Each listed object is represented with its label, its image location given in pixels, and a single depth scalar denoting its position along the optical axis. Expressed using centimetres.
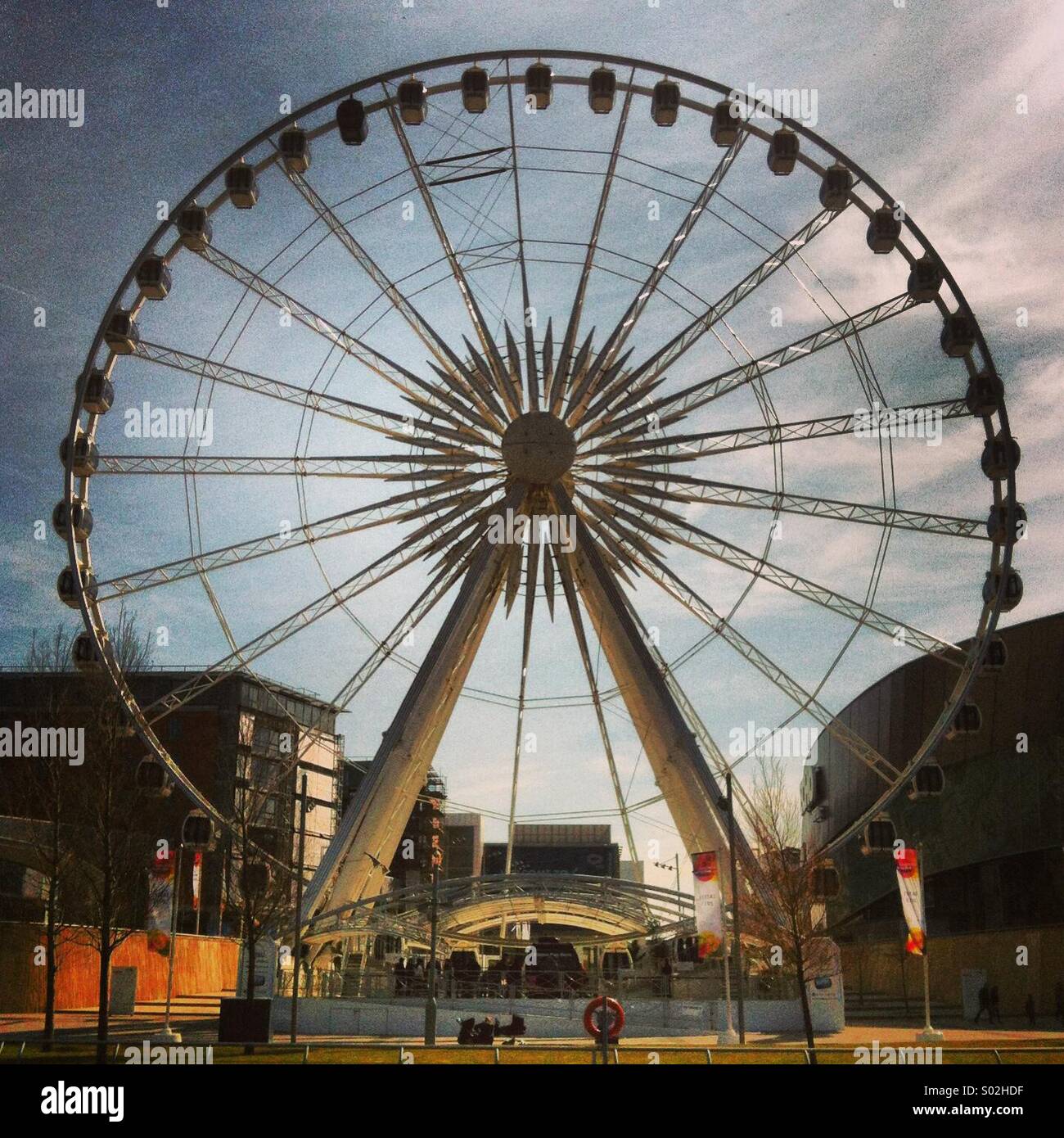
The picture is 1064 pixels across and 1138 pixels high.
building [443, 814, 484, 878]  12875
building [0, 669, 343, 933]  7244
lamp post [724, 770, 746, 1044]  3128
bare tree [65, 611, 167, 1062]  3115
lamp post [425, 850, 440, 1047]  2922
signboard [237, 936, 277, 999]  3500
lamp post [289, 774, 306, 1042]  3097
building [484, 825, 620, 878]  13988
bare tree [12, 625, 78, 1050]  3475
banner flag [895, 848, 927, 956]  3300
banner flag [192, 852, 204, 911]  3434
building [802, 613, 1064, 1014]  4937
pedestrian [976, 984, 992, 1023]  4246
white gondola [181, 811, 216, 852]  3238
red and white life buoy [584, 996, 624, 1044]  2075
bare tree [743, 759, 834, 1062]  3180
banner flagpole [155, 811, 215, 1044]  3238
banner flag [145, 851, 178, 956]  3138
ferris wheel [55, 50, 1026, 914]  3375
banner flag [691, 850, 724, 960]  3092
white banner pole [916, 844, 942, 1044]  3043
